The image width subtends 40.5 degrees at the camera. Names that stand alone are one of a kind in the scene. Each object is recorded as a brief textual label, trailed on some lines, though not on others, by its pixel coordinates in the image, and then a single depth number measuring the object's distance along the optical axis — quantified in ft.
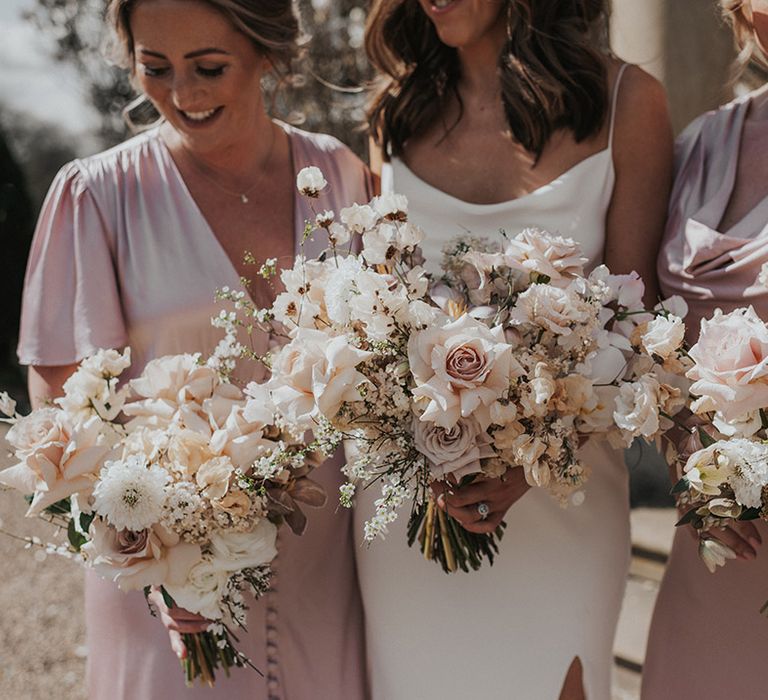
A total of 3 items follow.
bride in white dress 9.23
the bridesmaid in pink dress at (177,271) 9.09
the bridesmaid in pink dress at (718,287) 8.54
